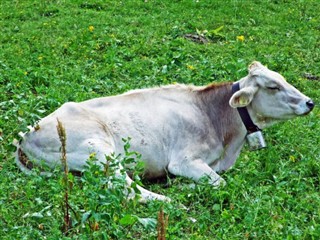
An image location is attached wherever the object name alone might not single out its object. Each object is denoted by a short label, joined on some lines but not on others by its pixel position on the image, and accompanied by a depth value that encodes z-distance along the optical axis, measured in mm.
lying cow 12418
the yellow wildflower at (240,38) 23116
